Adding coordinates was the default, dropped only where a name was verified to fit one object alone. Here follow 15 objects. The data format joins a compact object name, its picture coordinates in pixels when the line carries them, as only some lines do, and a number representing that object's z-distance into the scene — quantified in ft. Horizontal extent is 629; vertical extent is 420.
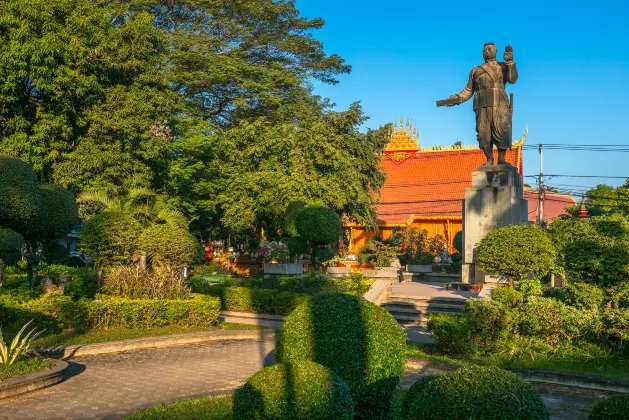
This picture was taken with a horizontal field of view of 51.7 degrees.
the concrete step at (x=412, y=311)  51.08
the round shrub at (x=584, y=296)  36.52
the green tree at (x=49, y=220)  54.19
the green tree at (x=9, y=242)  44.60
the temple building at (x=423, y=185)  110.73
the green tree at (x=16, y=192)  47.06
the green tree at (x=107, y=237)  52.54
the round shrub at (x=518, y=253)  42.52
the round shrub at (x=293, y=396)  16.66
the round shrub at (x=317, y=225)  66.49
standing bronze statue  56.39
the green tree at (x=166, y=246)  52.80
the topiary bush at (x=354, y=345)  20.63
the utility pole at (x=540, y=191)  117.29
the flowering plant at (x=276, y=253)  73.67
